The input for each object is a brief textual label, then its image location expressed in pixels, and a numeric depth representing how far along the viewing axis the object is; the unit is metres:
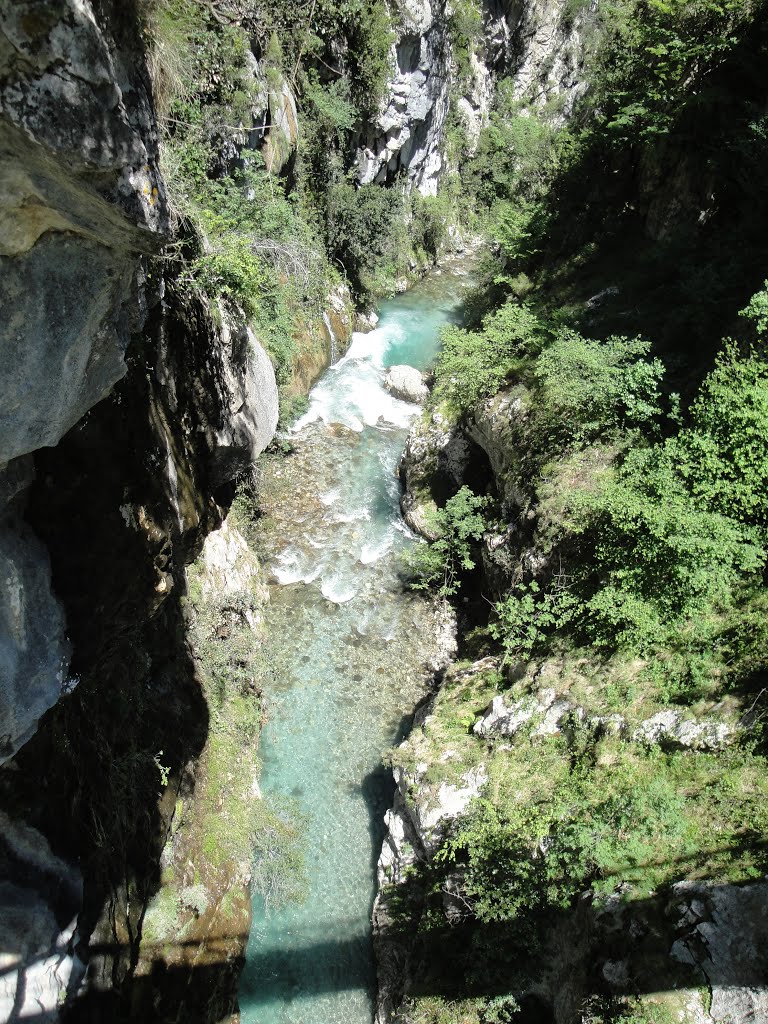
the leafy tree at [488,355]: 12.18
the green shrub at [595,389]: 9.44
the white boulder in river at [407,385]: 16.92
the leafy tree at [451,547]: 11.38
